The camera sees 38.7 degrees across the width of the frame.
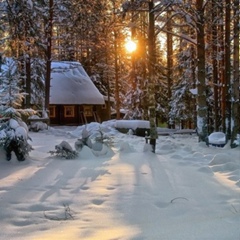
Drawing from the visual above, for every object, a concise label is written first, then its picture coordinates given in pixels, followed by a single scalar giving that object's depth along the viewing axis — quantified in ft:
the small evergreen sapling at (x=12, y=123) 28.40
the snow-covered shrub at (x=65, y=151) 31.63
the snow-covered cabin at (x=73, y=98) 101.09
